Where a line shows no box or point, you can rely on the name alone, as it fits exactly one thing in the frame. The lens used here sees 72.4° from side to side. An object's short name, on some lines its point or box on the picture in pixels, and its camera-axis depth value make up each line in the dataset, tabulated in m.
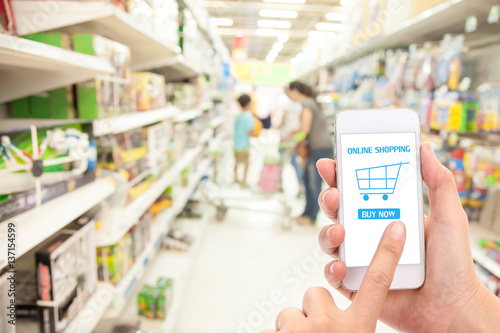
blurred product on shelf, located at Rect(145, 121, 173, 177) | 1.72
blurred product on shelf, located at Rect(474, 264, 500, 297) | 1.71
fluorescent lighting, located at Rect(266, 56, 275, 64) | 19.10
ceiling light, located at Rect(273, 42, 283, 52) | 14.36
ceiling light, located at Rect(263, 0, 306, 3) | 7.98
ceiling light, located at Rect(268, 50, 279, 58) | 16.81
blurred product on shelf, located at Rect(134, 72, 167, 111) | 1.63
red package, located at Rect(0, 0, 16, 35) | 0.76
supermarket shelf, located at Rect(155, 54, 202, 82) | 2.00
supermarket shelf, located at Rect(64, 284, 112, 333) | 0.97
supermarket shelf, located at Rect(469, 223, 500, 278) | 1.62
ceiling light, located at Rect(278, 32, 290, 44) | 11.99
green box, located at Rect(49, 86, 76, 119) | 1.08
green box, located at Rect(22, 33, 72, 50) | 0.93
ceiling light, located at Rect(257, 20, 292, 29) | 10.31
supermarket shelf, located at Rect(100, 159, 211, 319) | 1.22
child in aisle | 4.49
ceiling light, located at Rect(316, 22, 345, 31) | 10.62
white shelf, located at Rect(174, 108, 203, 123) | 2.32
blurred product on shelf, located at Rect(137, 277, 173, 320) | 1.69
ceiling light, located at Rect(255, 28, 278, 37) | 11.45
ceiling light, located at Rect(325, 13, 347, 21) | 9.42
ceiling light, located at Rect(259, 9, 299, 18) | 9.02
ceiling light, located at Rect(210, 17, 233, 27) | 10.27
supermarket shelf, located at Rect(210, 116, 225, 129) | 4.44
